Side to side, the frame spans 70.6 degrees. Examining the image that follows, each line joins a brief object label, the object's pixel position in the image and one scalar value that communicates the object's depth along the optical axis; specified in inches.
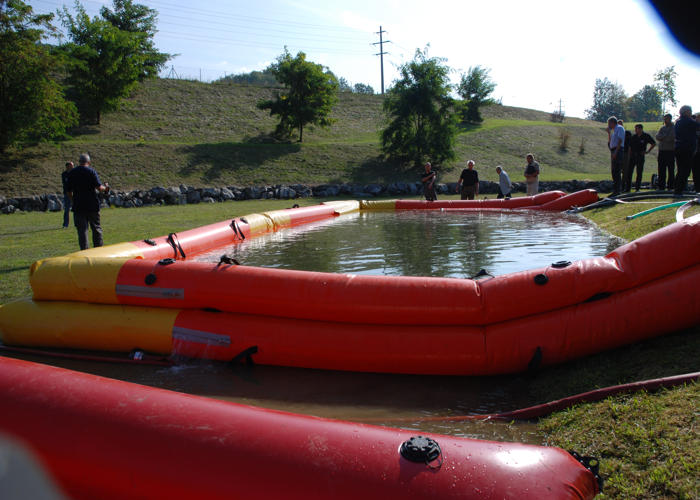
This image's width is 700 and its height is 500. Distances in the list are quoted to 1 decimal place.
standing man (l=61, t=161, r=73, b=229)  419.5
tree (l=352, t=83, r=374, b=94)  3349.9
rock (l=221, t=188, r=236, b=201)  750.5
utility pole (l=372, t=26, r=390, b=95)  1966.5
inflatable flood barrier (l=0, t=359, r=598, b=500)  67.3
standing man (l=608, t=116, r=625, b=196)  396.5
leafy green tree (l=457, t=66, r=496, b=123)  1405.0
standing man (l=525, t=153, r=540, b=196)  503.2
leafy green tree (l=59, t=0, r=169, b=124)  916.0
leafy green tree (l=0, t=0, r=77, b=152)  746.8
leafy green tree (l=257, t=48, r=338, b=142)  998.4
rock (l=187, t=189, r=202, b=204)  726.5
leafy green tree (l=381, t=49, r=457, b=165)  948.6
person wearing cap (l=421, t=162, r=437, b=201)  540.4
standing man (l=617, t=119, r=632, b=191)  421.1
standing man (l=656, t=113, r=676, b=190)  358.4
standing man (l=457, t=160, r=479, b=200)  530.1
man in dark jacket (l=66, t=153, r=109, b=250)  267.6
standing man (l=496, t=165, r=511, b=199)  535.8
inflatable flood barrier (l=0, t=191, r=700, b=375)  133.5
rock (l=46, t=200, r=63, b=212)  627.2
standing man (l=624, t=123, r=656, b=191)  413.7
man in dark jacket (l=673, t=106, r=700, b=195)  313.0
